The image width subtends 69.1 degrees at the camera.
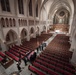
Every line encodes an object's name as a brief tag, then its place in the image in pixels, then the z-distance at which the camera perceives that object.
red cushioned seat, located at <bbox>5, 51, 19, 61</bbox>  7.25
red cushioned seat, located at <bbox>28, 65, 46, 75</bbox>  4.95
